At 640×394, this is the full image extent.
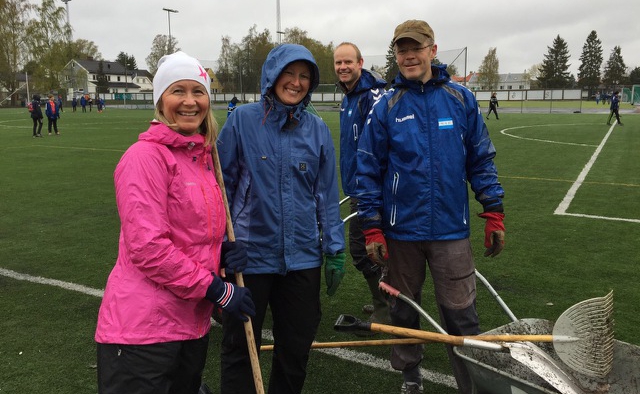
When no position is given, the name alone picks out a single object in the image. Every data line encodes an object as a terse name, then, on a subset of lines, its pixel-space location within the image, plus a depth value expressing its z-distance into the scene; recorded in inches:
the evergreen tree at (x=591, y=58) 3865.7
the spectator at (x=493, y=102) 1192.7
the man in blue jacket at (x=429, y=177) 117.5
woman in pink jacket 79.6
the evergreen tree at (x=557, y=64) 3747.5
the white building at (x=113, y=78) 3109.5
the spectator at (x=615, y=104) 1005.1
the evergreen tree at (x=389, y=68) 1609.3
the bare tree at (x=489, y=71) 3531.0
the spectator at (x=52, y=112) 888.9
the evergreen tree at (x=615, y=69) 3727.9
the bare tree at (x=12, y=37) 2456.9
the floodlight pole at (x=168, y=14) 2110.0
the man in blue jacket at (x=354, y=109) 164.9
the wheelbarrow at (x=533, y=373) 91.7
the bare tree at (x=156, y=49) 2755.9
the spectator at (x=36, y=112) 882.1
